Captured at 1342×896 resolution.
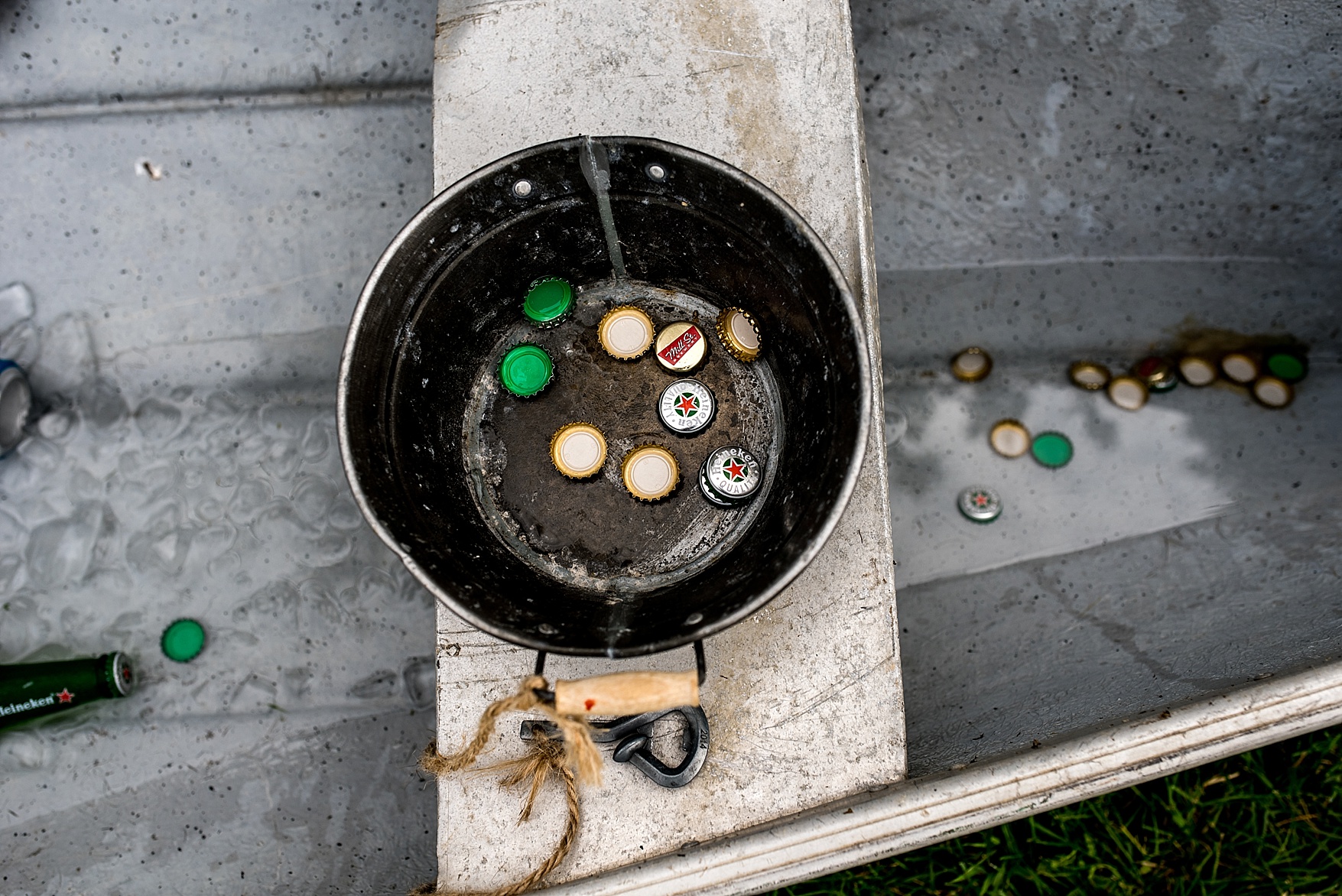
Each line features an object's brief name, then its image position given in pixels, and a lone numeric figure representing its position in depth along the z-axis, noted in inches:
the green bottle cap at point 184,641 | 27.8
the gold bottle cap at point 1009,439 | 31.0
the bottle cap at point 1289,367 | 30.7
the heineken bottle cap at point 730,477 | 20.9
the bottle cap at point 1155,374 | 30.8
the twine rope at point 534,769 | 18.8
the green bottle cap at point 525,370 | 21.6
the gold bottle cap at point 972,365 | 31.2
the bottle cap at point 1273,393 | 30.6
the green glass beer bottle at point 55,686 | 26.1
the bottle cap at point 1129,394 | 31.0
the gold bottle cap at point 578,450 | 21.4
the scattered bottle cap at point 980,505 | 30.1
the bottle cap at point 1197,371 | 31.0
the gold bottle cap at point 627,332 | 21.8
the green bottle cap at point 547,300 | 21.7
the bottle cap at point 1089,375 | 31.1
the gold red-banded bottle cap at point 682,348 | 21.7
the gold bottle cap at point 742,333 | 21.3
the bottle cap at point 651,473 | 21.3
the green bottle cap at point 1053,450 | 30.8
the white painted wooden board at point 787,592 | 19.8
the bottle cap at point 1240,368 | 30.9
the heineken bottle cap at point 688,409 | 21.6
